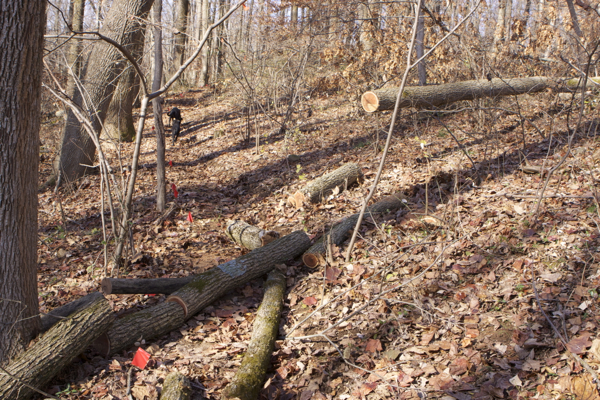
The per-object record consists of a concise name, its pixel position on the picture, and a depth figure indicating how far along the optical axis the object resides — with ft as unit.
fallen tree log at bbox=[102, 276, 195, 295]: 13.35
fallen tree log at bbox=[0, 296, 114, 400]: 9.68
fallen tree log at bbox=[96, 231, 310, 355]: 12.08
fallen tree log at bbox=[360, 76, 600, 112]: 24.57
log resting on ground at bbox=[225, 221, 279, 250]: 17.79
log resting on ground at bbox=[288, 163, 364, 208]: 21.54
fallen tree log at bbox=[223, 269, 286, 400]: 9.93
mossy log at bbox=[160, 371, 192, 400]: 9.45
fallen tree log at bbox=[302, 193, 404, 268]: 15.78
